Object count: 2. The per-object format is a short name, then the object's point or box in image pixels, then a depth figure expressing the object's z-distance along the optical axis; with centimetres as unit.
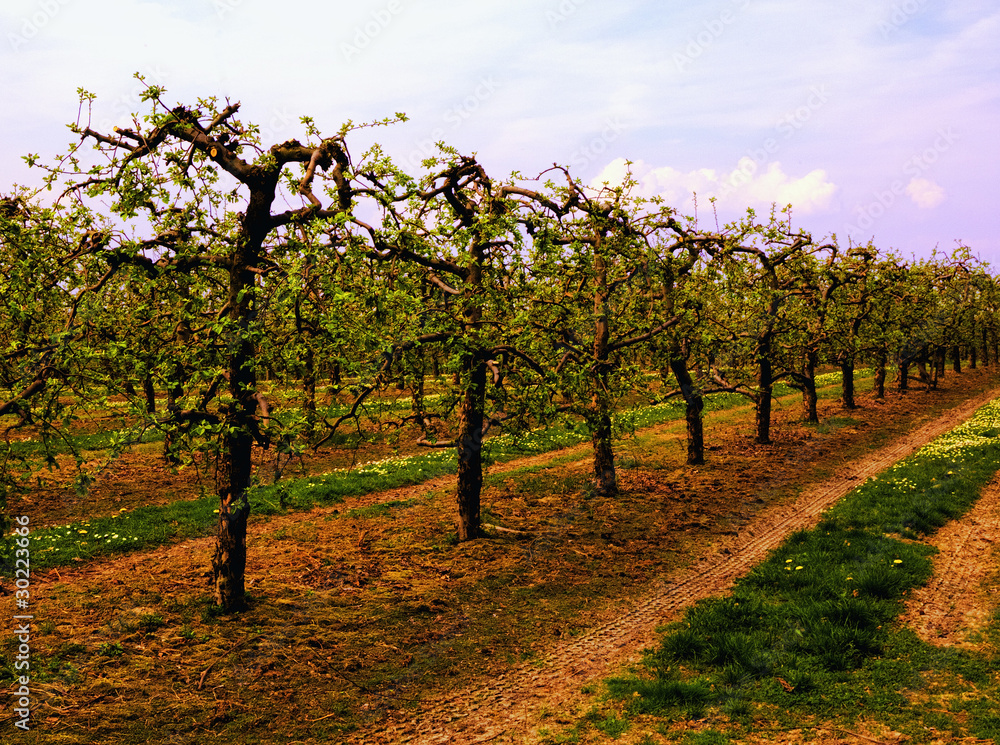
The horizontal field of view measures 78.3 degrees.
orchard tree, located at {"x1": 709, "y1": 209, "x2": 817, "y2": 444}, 2366
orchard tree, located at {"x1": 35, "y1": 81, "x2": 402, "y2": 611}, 1009
